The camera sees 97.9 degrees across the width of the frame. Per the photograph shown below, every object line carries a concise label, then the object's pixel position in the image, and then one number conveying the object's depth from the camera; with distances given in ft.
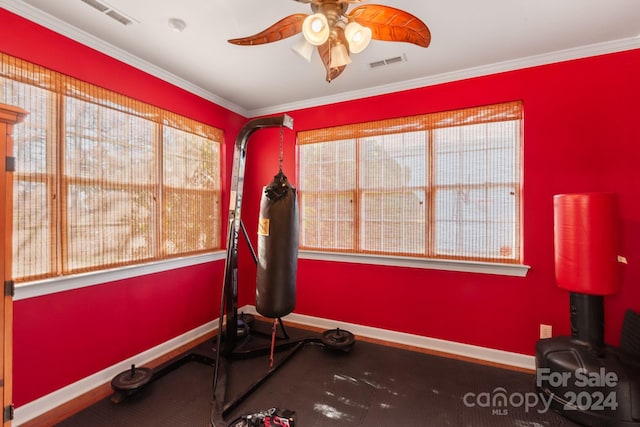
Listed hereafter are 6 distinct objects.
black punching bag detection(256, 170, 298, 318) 7.40
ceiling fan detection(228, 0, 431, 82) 4.41
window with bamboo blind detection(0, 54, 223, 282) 6.19
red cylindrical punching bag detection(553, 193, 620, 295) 6.41
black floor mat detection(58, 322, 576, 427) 6.32
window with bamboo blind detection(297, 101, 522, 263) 8.64
